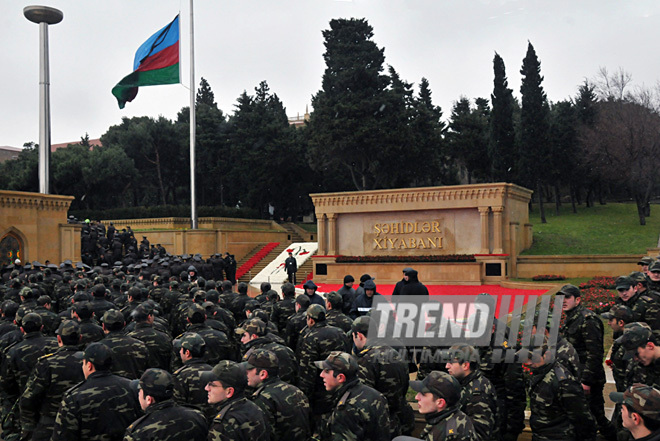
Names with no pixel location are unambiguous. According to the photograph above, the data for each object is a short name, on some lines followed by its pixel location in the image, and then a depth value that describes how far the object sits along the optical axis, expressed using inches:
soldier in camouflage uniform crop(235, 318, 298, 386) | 217.6
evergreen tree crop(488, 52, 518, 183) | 1718.8
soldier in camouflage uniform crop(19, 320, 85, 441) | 203.2
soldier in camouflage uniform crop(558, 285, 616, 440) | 239.3
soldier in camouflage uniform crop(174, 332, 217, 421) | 170.4
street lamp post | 1035.9
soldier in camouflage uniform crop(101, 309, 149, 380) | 224.2
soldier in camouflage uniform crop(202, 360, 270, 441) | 139.1
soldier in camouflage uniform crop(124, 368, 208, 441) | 137.0
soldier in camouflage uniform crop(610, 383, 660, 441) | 131.9
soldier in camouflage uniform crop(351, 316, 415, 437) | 200.1
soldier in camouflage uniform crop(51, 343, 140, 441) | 164.6
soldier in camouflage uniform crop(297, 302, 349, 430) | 233.5
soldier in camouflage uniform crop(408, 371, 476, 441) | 138.9
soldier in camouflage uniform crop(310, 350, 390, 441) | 156.5
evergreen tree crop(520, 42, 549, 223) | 1637.6
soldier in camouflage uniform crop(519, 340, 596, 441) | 186.7
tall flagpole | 1171.3
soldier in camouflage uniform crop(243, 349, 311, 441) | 167.9
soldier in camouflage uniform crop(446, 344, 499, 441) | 173.8
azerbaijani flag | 1088.2
